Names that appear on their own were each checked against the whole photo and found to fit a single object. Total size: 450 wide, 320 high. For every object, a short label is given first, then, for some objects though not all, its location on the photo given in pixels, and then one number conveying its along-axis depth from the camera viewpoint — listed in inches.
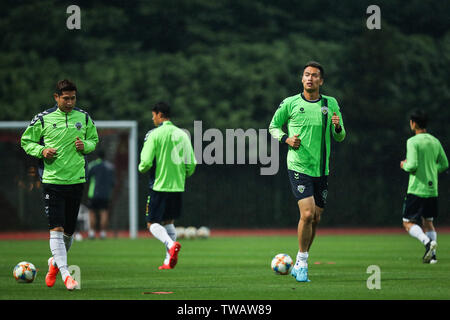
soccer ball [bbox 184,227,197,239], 1021.1
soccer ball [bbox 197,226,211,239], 1027.3
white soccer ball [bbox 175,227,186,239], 1028.5
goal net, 1104.8
